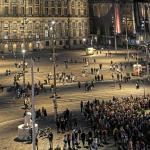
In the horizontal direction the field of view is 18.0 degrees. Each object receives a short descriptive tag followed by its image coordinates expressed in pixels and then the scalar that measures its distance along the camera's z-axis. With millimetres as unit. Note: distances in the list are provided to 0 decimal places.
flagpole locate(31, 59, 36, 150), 29312
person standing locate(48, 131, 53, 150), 39188
